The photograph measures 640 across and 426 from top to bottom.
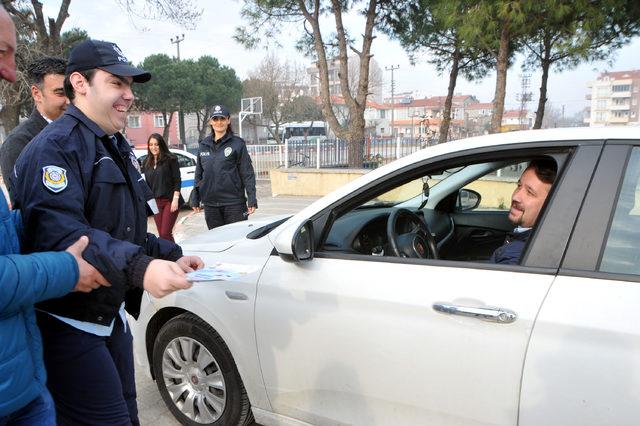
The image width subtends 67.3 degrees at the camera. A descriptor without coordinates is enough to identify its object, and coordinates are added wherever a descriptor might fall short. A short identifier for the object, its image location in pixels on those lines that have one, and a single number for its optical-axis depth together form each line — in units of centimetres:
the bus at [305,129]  4692
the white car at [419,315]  152
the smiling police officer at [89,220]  144
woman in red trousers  575
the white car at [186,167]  1033
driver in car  212
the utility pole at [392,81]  6235
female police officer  470
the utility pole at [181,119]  4107
